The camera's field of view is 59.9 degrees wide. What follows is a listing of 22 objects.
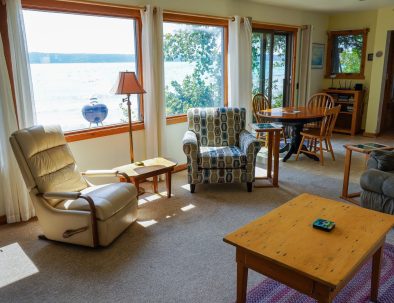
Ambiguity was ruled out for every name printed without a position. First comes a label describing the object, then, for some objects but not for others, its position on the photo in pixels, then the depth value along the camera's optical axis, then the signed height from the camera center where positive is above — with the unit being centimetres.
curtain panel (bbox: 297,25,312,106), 630 +17
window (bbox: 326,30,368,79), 659 +42
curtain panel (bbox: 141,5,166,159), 384 -3
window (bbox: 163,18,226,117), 443 +14
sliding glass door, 580 +19
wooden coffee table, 154 -84
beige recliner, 261 -95
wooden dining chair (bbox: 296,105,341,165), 463 -80
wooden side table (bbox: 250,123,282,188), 386 -79
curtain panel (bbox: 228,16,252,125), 491 +20
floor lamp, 342 -8
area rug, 206 -131
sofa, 287 -91
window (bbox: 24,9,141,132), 329 +14
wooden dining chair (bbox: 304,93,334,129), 561 -49
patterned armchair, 368 -82
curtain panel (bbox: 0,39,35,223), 287 -81
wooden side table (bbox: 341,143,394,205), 338 -82
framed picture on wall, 675 +38
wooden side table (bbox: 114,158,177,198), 323 -89
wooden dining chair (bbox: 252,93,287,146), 555 -48
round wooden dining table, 455 -55
